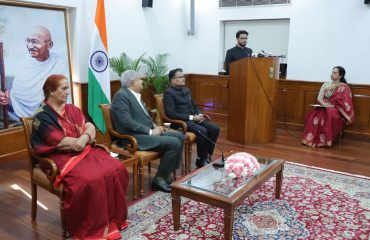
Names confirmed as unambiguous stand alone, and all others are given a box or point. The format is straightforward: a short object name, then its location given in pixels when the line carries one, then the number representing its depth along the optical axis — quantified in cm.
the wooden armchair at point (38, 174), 239
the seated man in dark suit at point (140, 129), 319
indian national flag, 450
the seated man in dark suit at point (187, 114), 388
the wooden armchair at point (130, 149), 310
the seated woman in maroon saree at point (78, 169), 235
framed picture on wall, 392
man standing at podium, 528
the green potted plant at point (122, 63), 493
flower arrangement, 251
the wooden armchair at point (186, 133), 376
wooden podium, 466
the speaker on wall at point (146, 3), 549
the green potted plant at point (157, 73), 550
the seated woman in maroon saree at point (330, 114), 482
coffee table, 225
